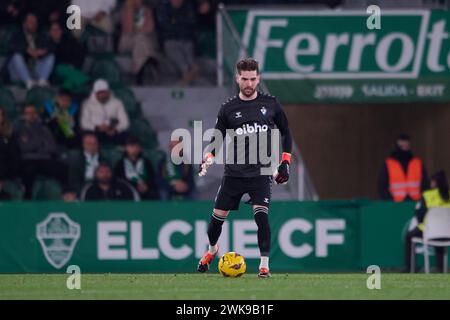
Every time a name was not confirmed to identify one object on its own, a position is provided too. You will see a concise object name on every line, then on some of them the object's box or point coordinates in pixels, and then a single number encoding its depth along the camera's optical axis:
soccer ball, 13.34
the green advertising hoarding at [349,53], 21.78
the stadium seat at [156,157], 20.00
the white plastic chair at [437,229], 18.64
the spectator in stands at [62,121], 20.17
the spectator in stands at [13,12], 21.83
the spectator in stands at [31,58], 21.14
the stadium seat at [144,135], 20.92
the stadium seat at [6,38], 21.53
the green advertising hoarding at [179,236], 18.75
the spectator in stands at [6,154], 19.19
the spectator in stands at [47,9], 21.62
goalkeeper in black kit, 13.00
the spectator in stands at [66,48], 21.14
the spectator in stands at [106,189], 19.30
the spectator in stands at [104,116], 20.30
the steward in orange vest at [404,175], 20.52
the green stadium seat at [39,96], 20.55
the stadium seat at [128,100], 21.02
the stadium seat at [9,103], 20.56
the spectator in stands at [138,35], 21.70
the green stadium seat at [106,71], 21.44
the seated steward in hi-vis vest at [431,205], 18.84
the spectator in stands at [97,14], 21.89
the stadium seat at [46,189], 19.78
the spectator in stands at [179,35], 22.20
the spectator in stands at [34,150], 19.62
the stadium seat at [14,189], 19.67
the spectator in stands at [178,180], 19.89
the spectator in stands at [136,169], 19.55
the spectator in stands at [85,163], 19.73
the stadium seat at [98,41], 21.94
